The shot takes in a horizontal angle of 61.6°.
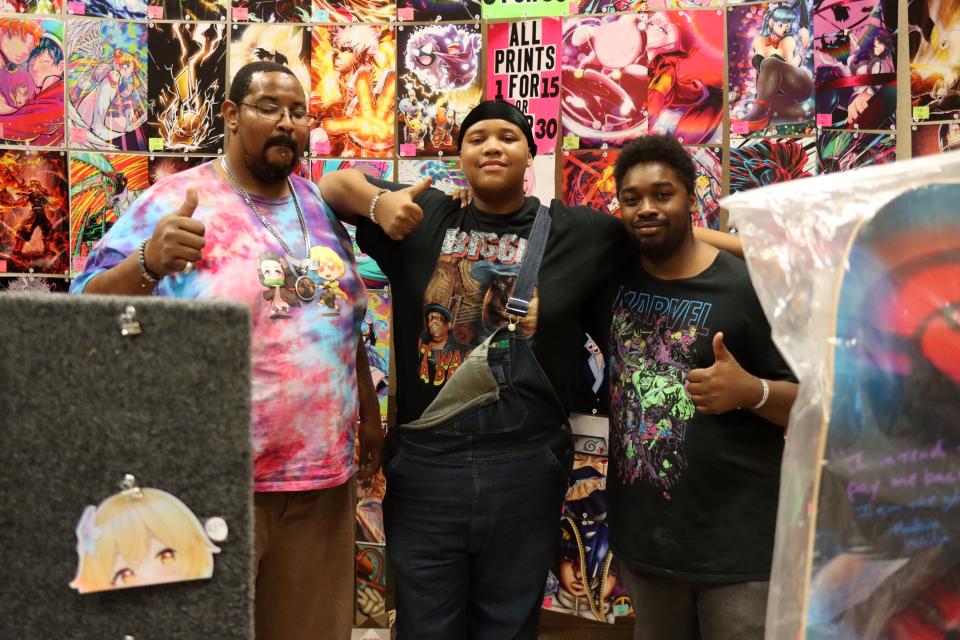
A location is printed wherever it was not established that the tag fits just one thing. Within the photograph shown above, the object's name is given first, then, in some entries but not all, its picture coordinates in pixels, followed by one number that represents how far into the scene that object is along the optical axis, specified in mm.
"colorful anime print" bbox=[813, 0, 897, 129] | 2812
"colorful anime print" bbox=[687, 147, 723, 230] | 3020
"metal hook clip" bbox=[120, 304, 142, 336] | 898
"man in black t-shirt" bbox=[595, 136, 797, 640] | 1884
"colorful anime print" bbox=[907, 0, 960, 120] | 2713
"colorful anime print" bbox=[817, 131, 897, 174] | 2850
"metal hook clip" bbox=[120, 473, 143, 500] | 907
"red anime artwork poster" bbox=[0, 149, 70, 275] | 3164
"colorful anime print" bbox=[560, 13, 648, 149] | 3043
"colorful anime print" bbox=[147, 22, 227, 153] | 3162
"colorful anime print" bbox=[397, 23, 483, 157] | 3158
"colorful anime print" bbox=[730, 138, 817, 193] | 2932
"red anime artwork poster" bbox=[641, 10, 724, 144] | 2990
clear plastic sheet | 1075
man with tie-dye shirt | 1920
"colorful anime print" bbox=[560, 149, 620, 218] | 3094
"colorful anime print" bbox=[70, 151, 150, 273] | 3180
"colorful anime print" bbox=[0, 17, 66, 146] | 3129
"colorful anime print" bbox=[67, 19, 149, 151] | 3152
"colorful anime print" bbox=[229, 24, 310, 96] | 3174
